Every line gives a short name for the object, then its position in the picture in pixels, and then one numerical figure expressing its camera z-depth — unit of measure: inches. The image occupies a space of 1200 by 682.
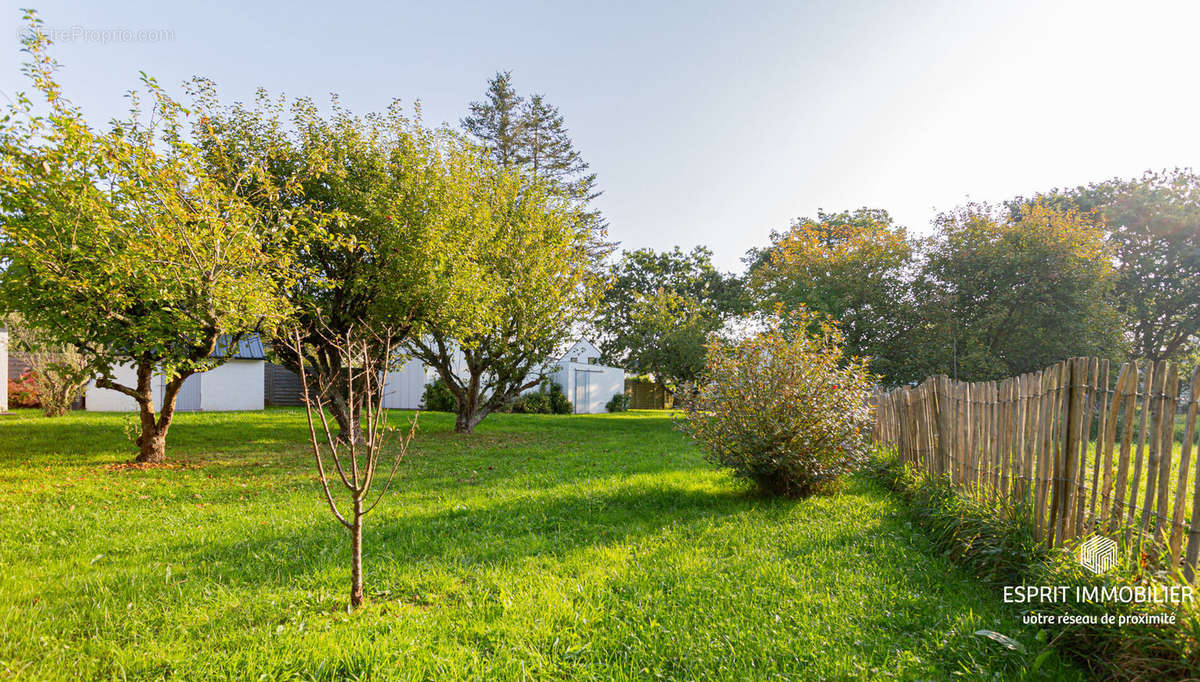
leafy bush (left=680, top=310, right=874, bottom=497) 249.9
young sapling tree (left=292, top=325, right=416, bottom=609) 128.6
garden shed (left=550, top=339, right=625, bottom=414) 1114.7
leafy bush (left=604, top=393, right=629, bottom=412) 1261.1
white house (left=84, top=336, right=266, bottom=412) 789.2
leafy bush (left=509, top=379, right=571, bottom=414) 1007.0
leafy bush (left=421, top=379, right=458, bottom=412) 950.4
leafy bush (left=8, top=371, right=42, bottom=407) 758.5
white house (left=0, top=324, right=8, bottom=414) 707.4
